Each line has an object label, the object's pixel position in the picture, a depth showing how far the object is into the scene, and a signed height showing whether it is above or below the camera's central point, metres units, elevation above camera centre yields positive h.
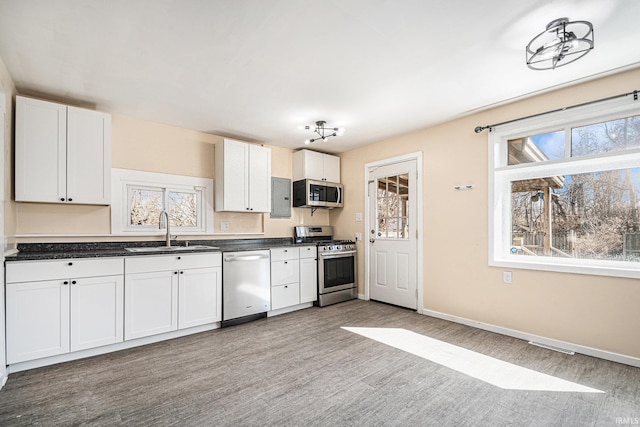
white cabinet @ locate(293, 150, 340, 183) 4.91 +0.89
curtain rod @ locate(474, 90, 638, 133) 2.54 +1.05
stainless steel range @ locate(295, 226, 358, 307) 4.57 -0.77
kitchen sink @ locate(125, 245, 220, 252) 3.37 -0.34
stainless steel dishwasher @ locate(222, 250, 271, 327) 3.59 -0.84
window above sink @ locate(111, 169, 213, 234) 3.55 +0.22
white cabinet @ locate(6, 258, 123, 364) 2.43 -0.75
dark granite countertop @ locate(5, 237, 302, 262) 2.61 -0.32
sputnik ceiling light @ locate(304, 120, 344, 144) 3.91 +1.20
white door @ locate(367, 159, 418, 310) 4.27 -0.23
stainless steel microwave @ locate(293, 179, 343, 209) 4.84 +0.41
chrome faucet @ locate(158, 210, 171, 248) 3.66 -0.04
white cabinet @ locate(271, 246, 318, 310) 4.10 -0.82
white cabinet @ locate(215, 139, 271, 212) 4.08 +0.59
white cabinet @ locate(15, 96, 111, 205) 2.78 +0.65
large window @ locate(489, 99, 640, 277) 2.68 +0.26
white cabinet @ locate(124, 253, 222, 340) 2.95 -0.78
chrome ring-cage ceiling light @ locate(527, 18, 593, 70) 1.93 +1.23
